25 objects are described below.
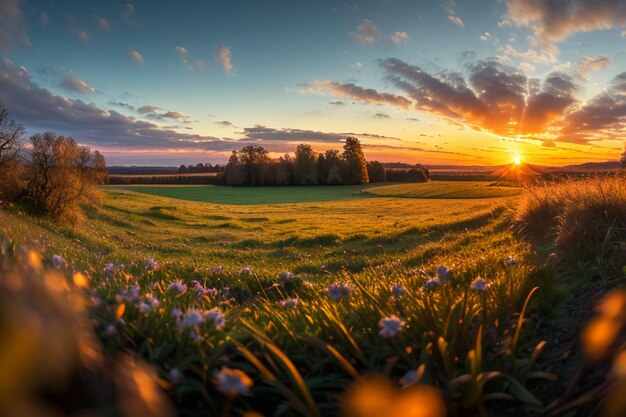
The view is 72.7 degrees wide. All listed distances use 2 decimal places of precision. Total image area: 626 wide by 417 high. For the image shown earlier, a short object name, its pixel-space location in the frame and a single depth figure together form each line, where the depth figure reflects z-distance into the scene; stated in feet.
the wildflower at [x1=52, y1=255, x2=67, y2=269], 12.67
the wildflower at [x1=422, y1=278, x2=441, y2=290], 12.16
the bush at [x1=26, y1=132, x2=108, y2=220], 79.92
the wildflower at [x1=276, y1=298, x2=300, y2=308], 13.00
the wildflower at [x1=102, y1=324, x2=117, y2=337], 8.71
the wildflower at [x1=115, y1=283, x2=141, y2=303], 10.14
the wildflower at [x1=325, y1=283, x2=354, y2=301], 10.95
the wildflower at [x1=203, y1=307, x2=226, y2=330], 9.40
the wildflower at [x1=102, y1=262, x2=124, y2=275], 15.56
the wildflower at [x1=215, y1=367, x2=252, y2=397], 6.59
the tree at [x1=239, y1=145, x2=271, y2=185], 309.83
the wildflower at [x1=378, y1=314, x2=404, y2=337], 8.83
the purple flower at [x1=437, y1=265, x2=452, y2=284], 11.73
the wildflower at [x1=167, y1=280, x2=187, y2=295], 12.54
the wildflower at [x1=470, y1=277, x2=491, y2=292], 11.24
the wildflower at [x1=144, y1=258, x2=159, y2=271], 16.86
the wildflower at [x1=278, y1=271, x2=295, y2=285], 15.52
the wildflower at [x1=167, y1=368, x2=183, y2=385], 8.01
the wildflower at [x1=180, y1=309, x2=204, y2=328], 8.66
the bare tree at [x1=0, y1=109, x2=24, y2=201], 76.38
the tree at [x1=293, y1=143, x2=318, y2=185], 307.37
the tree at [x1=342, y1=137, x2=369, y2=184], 307.37
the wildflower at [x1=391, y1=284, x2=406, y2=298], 11.08
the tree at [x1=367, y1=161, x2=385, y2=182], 334.03
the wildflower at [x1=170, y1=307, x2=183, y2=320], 9.62
